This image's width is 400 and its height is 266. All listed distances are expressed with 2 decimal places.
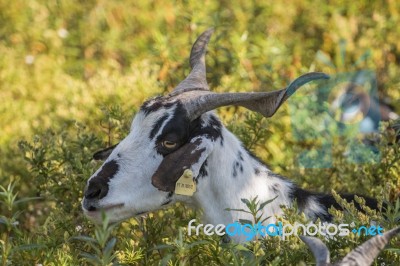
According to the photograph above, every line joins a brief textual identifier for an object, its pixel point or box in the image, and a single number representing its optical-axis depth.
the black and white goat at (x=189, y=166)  8.34
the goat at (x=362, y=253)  6.00
